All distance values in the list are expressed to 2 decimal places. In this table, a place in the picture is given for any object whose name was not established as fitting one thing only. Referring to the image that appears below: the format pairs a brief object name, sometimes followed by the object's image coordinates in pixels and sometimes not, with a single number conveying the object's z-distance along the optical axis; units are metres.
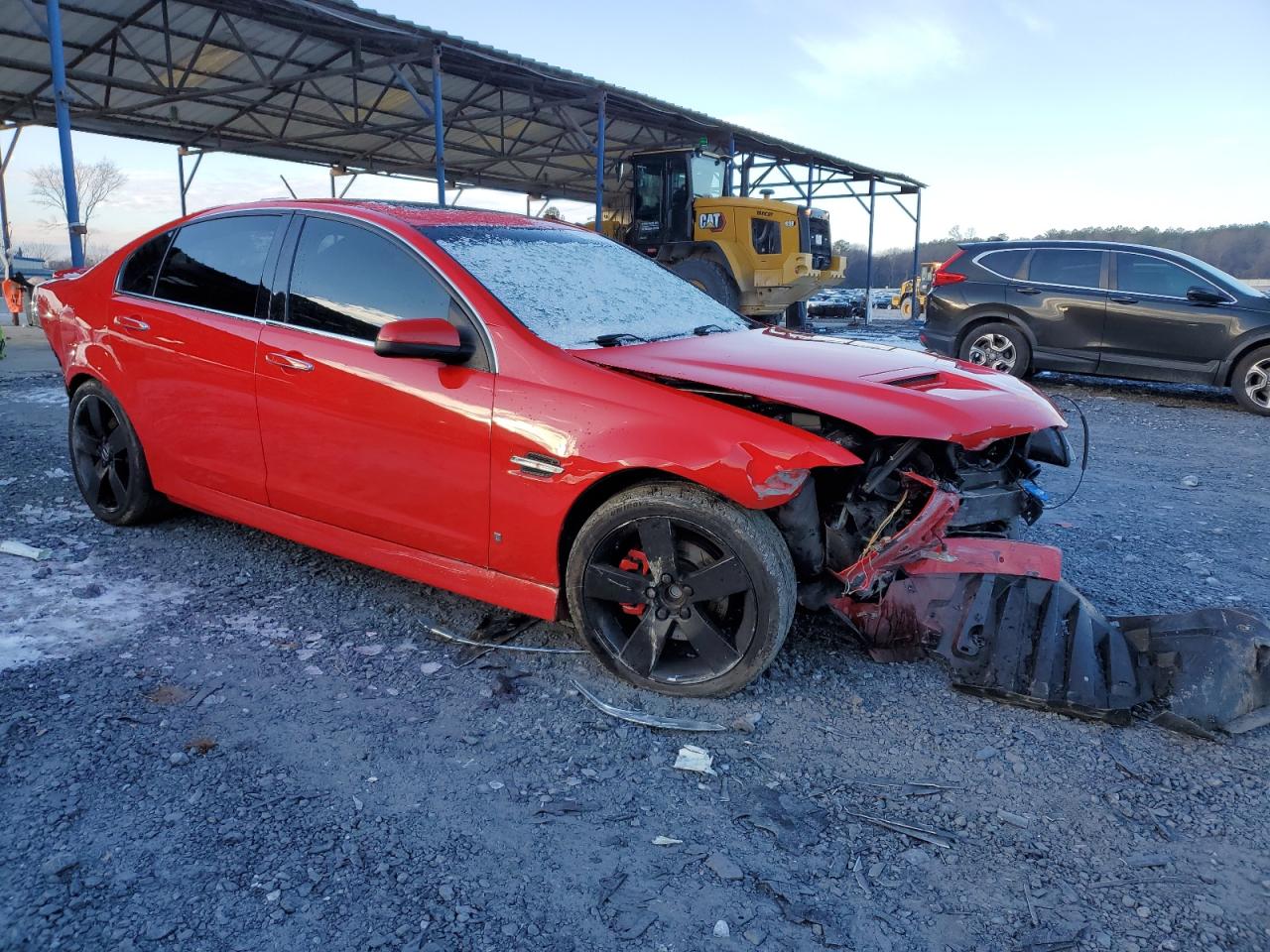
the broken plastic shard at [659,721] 2.62
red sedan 2.64
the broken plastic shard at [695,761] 2.42
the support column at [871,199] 24.72
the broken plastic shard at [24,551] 3.89
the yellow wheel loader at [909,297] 23.25
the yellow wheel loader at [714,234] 13.48
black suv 8.45
